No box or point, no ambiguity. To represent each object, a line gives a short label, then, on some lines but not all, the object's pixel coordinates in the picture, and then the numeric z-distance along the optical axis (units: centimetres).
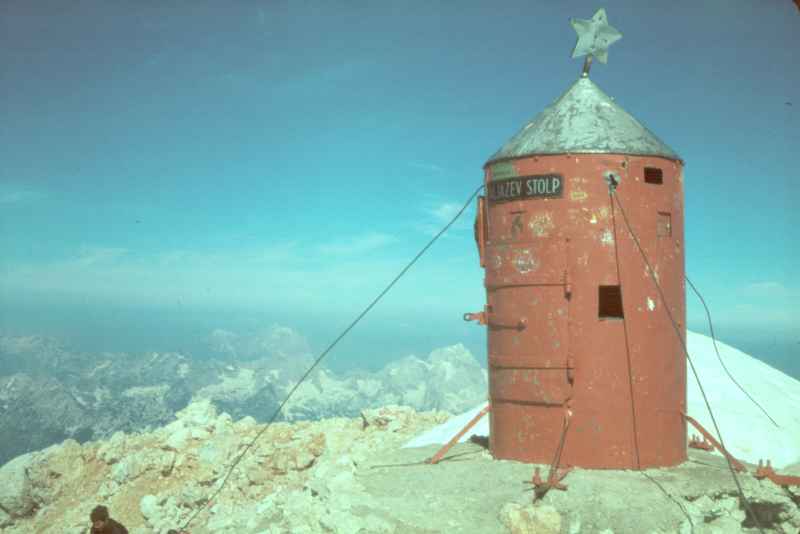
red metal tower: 930
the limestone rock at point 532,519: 749
